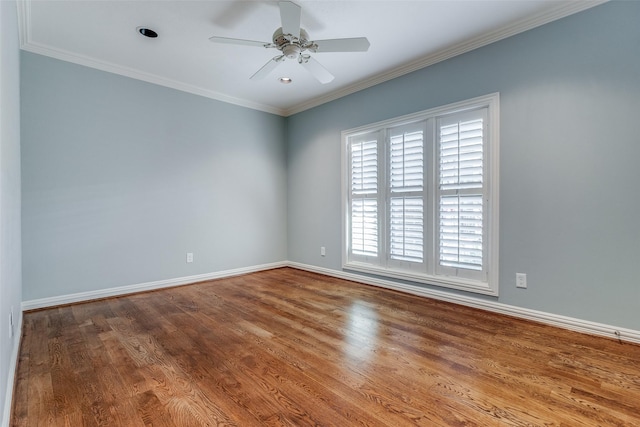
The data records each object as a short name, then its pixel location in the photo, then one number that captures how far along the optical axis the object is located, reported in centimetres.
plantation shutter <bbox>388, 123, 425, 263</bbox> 339
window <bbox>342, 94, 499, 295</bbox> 290
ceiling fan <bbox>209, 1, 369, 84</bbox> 220
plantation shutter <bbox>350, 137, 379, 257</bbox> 389
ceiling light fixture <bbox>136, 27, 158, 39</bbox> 272
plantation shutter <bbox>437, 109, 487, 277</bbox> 293
